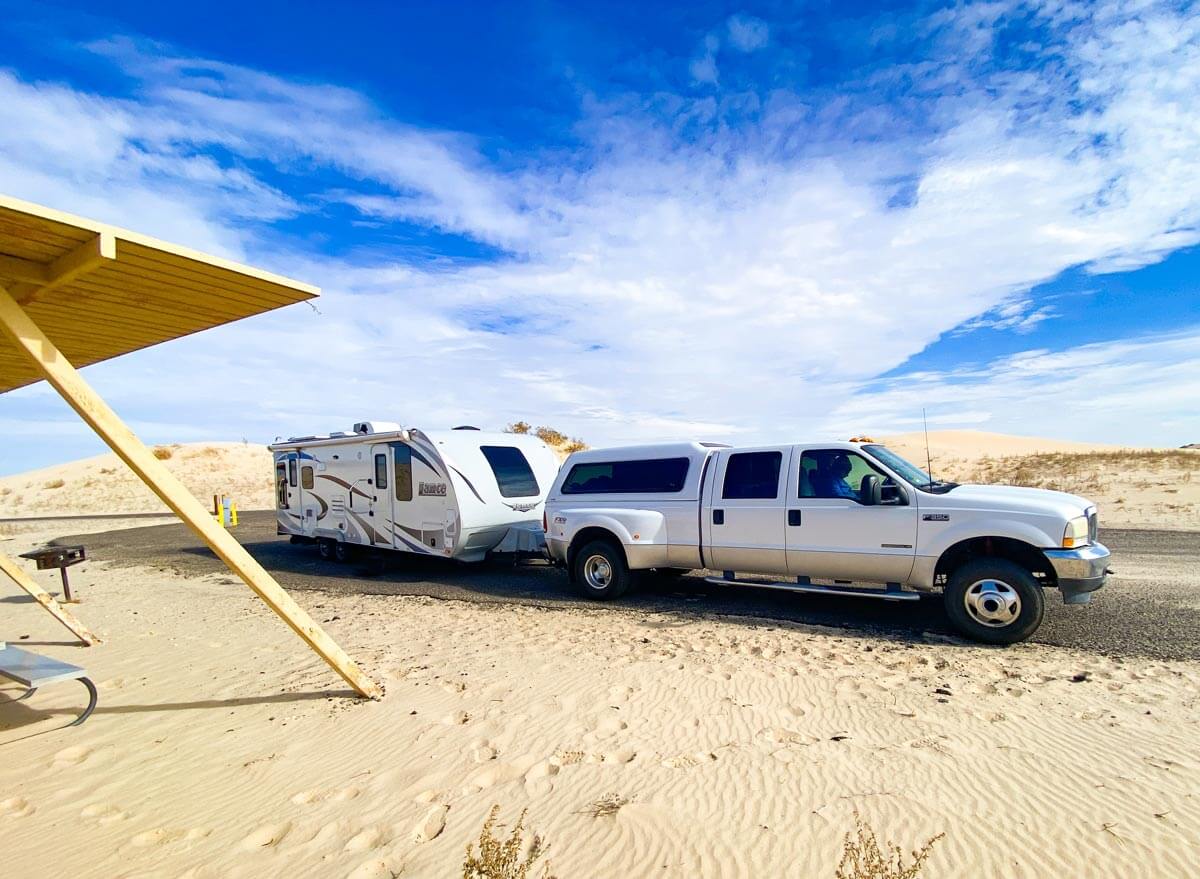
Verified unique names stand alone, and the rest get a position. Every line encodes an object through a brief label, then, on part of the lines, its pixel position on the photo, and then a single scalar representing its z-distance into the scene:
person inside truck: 7.32
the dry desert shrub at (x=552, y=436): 42.25
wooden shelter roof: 3.62
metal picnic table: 4.61
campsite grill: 8.26
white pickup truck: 6.18
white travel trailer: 10.82
